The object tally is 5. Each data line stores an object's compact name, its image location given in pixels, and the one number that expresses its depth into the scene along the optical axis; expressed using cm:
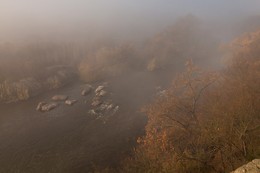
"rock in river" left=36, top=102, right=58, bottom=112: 4631
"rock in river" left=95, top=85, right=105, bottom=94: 5147
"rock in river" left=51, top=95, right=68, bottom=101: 5012
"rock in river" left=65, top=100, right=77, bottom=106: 4728
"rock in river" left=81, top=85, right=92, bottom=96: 5127
